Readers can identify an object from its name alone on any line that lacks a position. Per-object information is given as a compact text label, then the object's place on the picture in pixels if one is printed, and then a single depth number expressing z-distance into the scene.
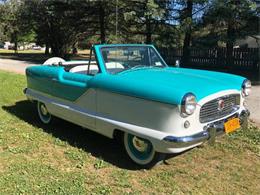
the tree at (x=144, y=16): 10.30
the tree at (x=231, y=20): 8.47
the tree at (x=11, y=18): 19.19
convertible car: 2.67
